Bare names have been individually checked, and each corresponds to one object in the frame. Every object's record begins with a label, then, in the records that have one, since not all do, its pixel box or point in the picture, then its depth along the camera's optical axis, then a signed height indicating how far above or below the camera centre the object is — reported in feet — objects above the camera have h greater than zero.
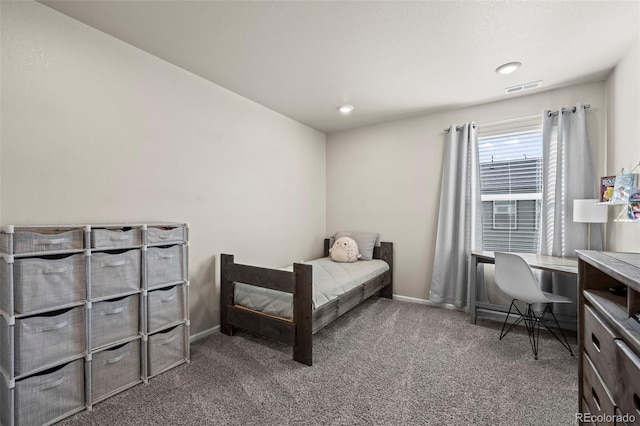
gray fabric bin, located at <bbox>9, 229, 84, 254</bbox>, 4.77 -0.55
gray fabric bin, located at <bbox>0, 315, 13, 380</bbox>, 4.61 -2.26
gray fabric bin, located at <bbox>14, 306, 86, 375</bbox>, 4.68 -2.26
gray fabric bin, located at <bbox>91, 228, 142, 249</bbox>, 5.63 -0.57
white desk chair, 7.48 -2.05
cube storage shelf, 4.72 -2.00
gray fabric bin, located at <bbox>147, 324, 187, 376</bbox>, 6.48 -3.31
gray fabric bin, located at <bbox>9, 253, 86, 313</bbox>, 4.72 -1.27
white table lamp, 7.62 +0.00
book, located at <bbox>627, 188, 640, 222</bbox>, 6.02 +0.13
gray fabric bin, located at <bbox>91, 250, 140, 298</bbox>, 5.63 -1.30
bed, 7.11 -2.56
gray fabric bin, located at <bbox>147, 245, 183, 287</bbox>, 6.48 -1.29
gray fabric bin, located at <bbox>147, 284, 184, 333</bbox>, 6.46 -2.29
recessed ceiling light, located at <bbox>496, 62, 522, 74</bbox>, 7.61 +3.94
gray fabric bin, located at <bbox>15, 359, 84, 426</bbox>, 4.72 -3.25
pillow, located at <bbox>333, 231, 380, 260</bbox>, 12.34 -1.32
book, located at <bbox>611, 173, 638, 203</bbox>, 6.40 +0.60
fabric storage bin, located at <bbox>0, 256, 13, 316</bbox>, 4.63 -1.28
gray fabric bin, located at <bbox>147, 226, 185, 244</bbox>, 6.52 -0.58
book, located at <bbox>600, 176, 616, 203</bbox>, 7.36 +0.64
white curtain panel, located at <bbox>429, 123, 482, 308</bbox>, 10.59 -0.24
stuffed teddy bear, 11.65 -1.65
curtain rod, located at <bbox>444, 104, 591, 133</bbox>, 8.72 +3.24
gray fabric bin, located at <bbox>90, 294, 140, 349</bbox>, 5.61 -2.27
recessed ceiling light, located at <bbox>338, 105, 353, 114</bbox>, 10.62 +3.89
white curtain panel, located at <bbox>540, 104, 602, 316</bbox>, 8.68 +0.78
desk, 7.75 -1.48
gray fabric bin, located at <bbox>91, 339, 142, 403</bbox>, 5.61 -3.29
